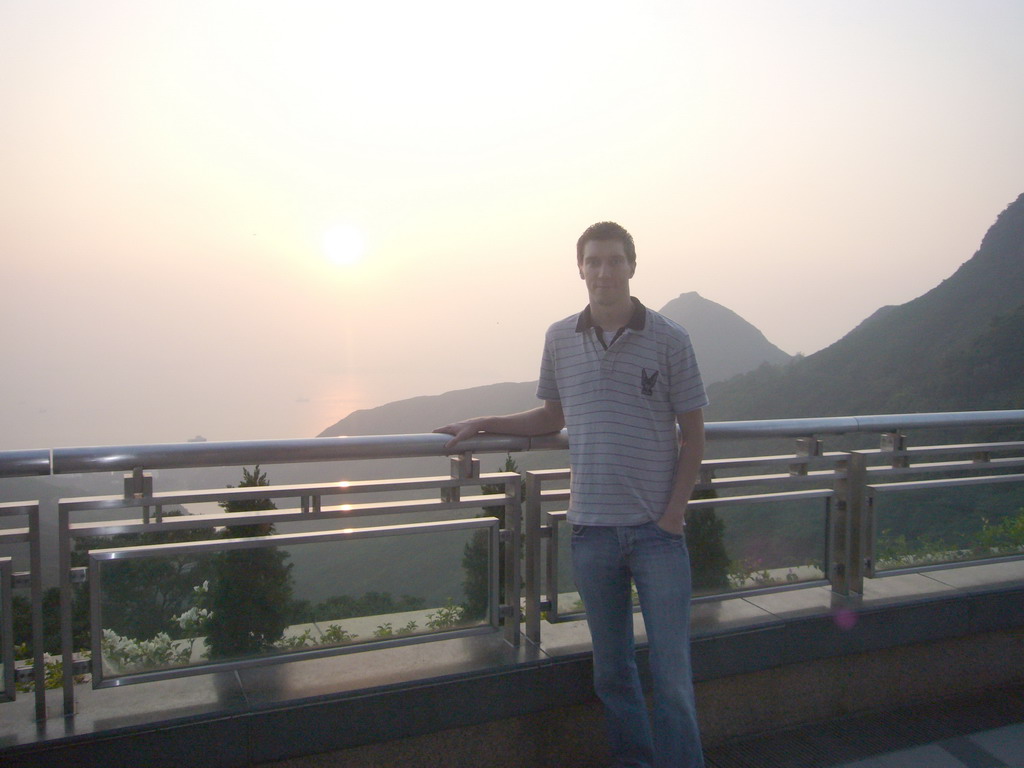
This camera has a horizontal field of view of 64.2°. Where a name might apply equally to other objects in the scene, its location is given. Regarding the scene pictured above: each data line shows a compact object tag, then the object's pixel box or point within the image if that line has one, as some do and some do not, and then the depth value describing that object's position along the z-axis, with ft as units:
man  8.10
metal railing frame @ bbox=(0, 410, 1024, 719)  7.90
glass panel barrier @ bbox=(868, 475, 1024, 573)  12.68
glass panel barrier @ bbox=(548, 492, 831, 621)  10.44
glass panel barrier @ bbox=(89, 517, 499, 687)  8.29
